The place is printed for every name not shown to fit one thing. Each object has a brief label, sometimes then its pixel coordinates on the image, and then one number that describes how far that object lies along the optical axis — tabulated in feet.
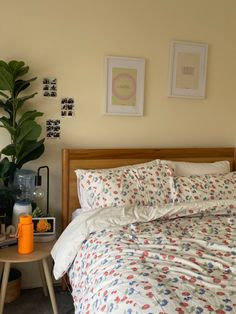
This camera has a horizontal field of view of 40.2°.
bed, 4.09
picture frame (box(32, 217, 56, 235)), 7.16
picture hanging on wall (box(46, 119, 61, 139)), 8.00
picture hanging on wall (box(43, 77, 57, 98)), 7.84
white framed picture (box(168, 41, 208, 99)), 8.62
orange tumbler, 6.57
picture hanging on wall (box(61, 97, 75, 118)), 8.02
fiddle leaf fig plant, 6.94
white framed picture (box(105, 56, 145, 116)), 8.20
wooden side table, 6.39
